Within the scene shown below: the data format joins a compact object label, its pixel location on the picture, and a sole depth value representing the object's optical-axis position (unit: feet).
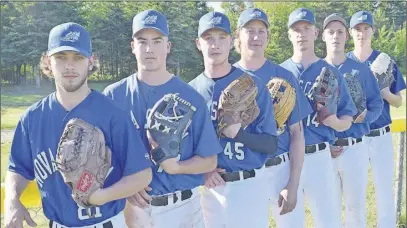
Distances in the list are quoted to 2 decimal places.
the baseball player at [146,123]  7.89
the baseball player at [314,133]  11.18
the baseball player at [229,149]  8.95
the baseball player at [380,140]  13.87
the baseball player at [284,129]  9.93
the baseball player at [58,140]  6.78
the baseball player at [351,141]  12.49
